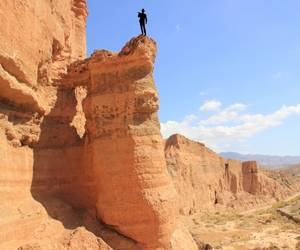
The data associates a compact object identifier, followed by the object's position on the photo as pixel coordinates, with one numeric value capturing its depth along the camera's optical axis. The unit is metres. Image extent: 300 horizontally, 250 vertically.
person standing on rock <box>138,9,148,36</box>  10.59
